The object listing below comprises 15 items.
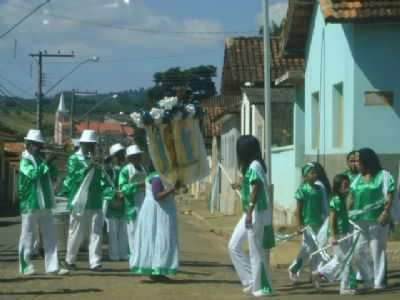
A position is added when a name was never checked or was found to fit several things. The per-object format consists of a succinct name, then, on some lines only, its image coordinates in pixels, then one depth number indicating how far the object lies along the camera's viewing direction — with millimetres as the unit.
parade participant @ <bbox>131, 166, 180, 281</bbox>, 13188
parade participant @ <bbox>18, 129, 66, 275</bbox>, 13906
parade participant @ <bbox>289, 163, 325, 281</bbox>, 12898
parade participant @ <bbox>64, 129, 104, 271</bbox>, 15016
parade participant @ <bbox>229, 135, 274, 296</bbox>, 11812
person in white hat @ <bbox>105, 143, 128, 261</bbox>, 16609
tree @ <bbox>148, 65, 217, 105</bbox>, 78812
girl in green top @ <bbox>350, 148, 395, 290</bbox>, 12297
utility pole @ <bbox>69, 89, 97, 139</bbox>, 65562
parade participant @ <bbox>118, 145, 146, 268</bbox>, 15188
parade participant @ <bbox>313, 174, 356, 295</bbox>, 12188
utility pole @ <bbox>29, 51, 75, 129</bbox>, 51788
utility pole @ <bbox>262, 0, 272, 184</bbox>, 15992
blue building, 17652
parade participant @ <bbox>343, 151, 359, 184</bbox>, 12965
